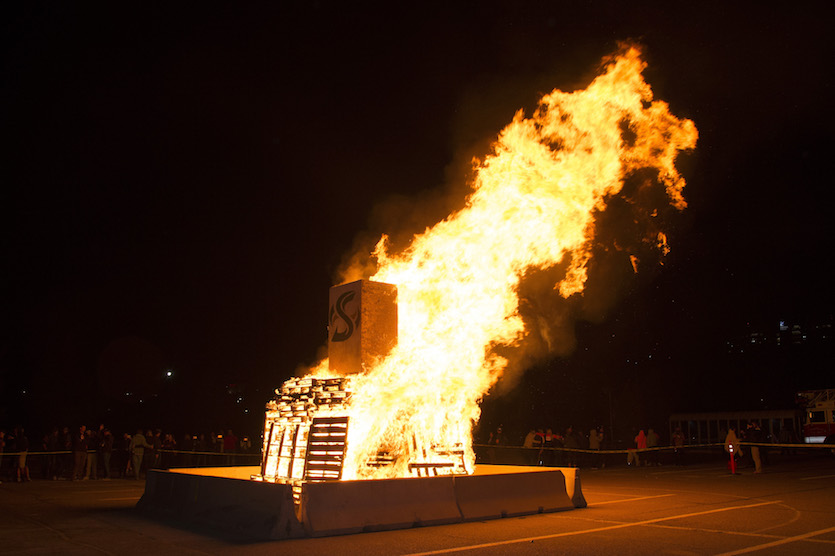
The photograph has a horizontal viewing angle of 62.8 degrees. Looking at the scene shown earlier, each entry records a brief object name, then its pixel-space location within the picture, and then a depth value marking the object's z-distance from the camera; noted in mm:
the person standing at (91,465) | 20986
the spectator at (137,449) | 21328
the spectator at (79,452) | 20312
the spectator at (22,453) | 19656
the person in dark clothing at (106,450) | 21234
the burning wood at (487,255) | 12883
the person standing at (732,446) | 19859
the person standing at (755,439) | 20156
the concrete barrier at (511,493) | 10938
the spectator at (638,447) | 25003
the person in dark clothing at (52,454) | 21453
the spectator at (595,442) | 25425
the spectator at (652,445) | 25594
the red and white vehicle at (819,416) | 32375
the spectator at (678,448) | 24869
